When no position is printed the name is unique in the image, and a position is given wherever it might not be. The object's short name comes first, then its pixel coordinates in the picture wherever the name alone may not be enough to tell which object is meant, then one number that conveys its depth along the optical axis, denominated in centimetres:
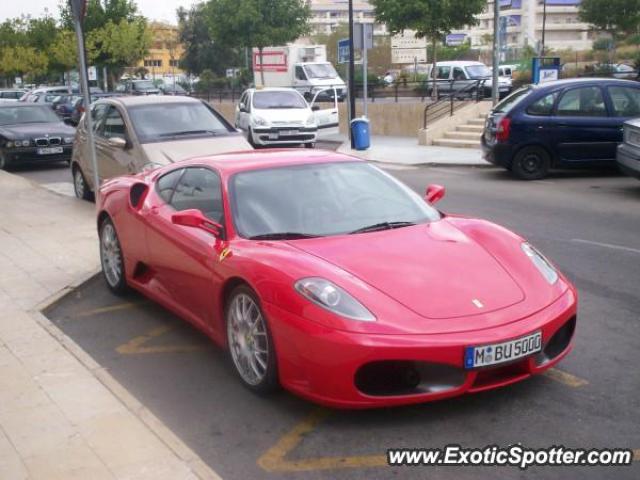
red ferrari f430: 392
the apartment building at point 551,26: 11225
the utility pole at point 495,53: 1975
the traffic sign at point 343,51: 2299
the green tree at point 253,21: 4219
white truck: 3559
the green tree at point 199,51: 7569
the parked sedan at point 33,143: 1745
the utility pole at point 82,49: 843
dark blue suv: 1330
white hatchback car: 2019
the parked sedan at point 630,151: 1102
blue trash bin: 2047
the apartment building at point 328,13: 14588
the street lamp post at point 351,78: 2118
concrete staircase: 1994
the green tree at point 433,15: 2673
